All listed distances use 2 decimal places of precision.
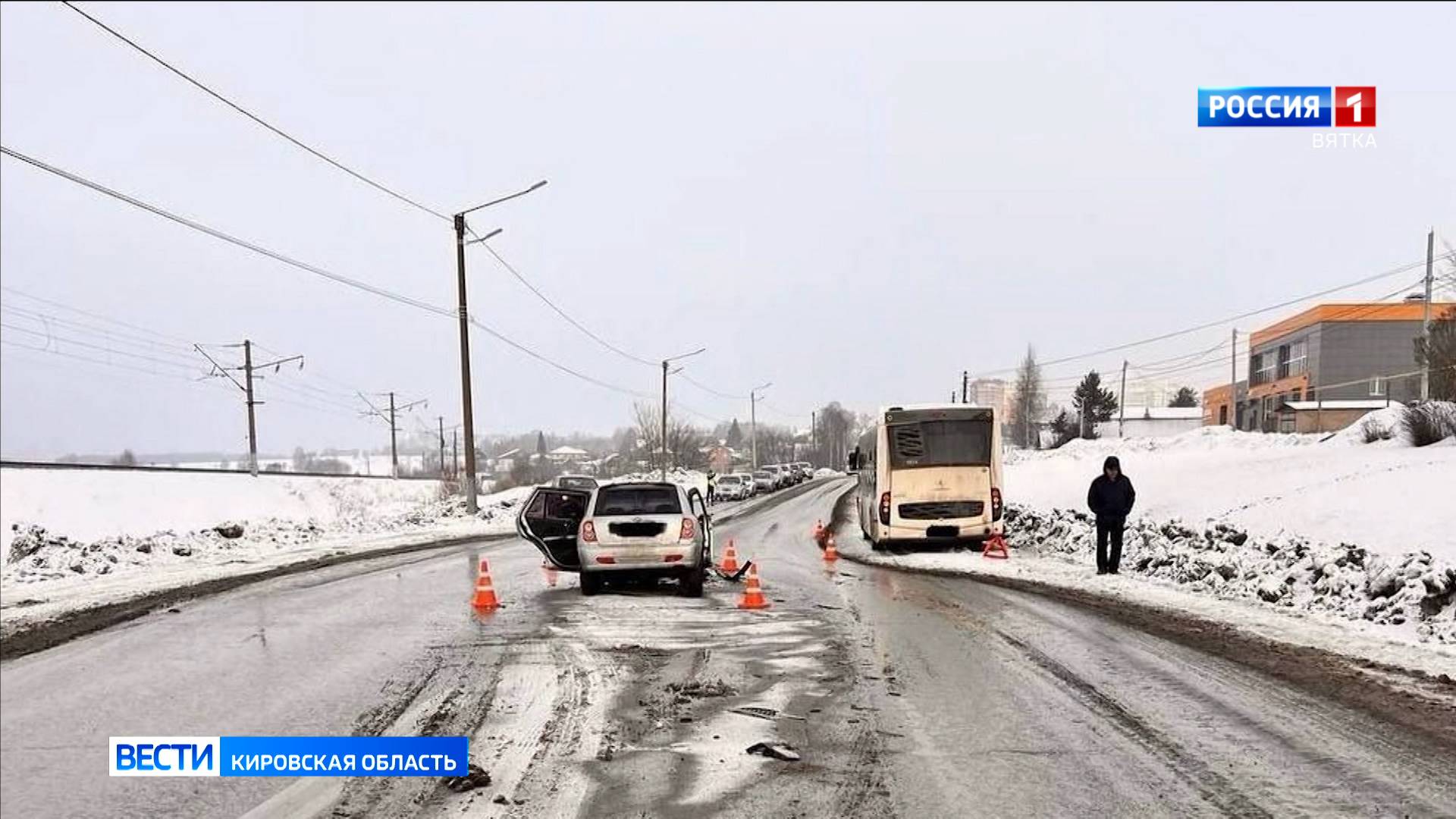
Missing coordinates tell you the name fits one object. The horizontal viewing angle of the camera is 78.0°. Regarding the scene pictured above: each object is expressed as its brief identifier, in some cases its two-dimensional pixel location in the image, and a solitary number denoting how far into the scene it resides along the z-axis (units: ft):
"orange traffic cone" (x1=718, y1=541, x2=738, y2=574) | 45.00
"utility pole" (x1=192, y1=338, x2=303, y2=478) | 153.71
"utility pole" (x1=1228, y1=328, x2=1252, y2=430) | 198.29
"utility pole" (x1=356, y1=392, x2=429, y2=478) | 242.97
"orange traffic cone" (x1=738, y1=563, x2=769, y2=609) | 33.73
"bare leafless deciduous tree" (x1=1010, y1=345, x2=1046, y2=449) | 303.89
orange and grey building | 186.09
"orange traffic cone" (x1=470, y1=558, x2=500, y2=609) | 33.53
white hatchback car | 37.01
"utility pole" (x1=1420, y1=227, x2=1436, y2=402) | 80.08
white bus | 56.13
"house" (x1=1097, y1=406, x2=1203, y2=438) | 262.88
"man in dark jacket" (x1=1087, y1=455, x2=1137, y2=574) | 42.83
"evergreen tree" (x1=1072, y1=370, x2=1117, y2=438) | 255.09
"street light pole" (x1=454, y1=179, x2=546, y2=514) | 93.71
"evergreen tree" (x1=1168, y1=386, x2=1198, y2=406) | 389.60
